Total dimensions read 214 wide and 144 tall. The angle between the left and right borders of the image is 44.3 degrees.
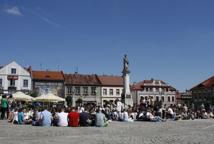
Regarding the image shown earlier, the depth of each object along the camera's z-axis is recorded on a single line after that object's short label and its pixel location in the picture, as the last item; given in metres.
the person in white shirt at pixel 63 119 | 13.94
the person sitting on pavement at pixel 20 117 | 15.34
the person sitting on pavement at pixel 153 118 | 17.93
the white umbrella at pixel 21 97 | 23.96
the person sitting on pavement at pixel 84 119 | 14.24
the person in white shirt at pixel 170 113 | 20.13
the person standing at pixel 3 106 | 17.13
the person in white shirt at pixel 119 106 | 20.08
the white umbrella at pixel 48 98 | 24.36
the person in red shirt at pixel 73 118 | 13.96
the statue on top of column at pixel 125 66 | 25.89
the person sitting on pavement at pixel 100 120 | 14.10
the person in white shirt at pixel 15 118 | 15.46
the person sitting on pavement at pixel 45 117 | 13.92
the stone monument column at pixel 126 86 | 25.76
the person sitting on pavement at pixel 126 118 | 18.30
